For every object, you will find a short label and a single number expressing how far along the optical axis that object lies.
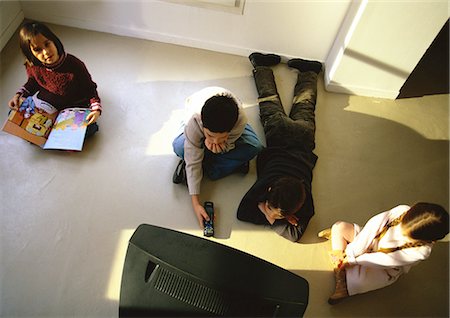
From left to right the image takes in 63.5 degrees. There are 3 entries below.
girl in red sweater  1.26
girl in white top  1.05
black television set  0.90
